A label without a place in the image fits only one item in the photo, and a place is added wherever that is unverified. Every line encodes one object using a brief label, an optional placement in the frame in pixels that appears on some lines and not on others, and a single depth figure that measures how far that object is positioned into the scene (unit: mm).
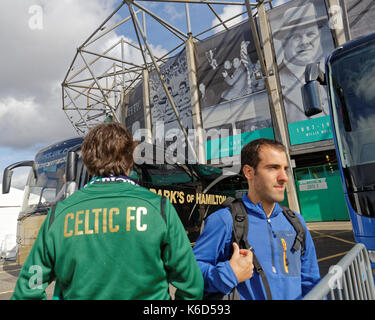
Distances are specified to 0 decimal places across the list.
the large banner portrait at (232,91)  16188
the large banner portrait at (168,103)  19188
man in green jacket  1169
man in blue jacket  1559
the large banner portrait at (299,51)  14383
